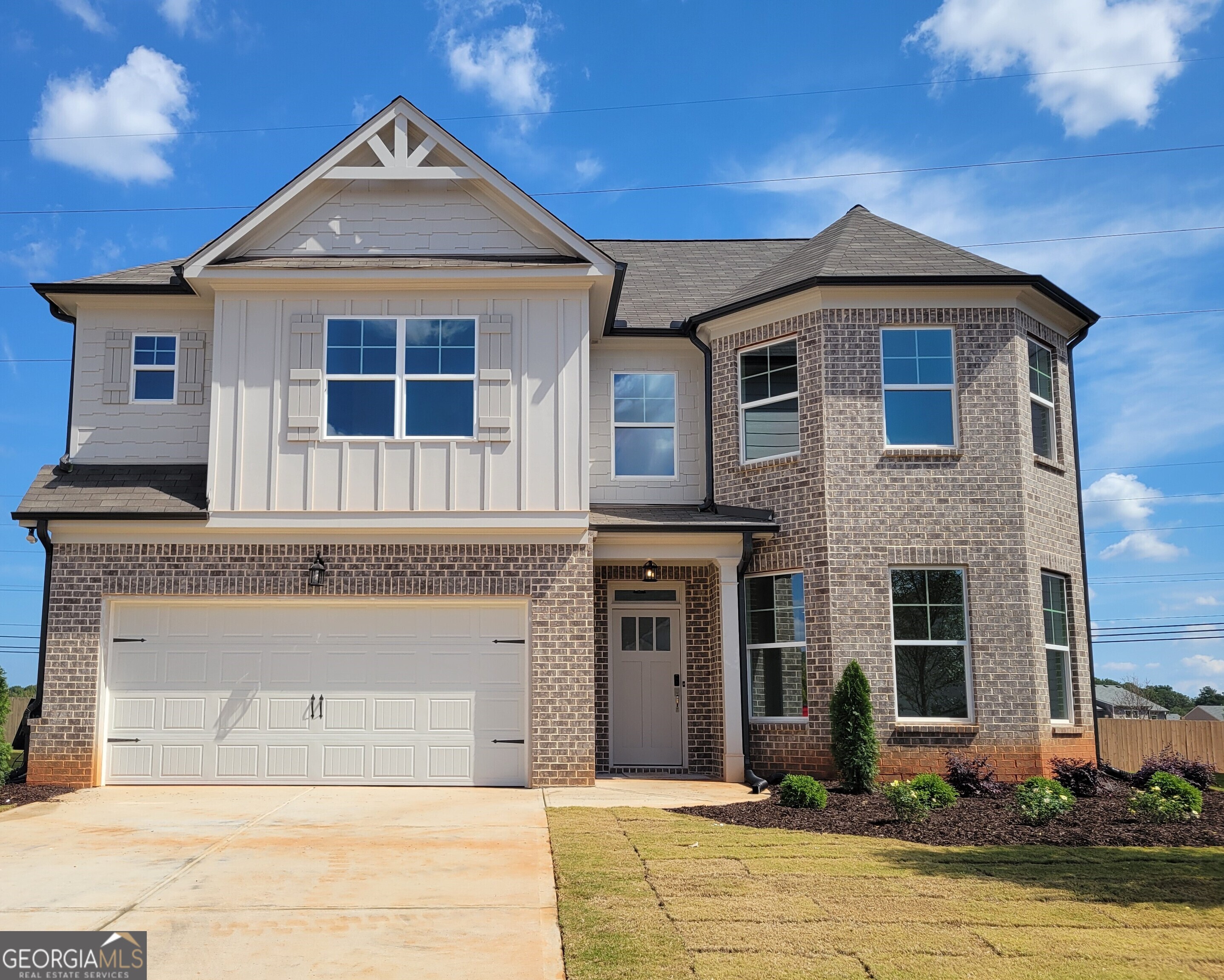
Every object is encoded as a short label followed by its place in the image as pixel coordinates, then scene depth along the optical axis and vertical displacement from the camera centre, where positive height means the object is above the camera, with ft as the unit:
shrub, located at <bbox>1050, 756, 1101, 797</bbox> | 39.17 -4.53
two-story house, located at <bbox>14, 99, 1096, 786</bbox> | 41.93 +5.42
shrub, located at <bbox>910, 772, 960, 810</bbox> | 34.81 -4.40
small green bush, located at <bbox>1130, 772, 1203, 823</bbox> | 33.91 -4.69
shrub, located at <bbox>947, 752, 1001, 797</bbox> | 38.60 -4.47
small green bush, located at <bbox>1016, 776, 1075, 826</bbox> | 33.06 -4.54
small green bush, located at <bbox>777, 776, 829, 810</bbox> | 35.68 -4.54
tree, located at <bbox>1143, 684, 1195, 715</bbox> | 223.10 -10.31
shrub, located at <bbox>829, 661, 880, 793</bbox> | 39.55 -2.87
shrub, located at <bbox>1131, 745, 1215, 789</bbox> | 41.55 -4.57
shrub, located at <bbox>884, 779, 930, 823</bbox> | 32.99 -4.51
